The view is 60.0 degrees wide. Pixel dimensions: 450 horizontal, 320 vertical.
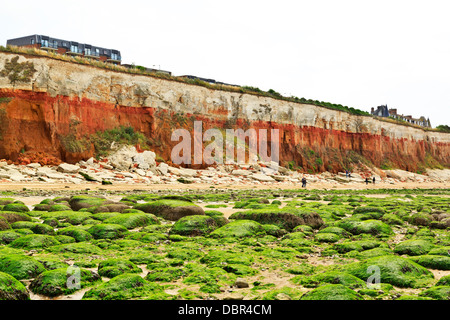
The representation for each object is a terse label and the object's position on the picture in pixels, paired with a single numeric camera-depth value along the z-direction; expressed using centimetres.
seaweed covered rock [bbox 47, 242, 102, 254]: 1198
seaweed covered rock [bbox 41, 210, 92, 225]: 1717
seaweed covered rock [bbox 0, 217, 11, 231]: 1428
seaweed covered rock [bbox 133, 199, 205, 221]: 1908
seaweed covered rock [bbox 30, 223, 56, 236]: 1430
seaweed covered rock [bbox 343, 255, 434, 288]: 956
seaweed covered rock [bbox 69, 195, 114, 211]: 2102
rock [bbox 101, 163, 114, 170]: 4533
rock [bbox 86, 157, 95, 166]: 4527
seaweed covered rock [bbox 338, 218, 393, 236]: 1650
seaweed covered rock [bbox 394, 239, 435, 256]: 1286
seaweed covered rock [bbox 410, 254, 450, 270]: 1115
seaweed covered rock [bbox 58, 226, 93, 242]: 1384
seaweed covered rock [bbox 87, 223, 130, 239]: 1440
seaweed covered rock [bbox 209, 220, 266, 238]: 1508
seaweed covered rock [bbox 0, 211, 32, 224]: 1590
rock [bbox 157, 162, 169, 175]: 4752
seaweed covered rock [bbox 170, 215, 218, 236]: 1542
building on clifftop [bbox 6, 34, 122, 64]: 10269
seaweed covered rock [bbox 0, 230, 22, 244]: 1284
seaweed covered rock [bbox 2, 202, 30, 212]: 1875
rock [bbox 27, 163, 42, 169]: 4049
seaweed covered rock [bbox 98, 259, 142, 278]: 974
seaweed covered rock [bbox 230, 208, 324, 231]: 1728
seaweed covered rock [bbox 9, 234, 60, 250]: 1223
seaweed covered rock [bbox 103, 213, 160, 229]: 1658
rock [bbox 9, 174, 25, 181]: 3609
